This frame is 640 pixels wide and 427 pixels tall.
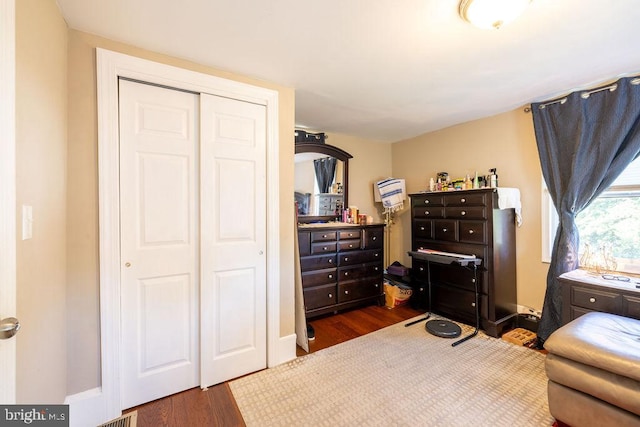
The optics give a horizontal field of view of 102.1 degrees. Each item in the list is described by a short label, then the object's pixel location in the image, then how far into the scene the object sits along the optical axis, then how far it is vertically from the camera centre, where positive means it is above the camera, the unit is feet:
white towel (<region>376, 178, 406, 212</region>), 12.28 +0.97
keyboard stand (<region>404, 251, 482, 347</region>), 8.16 -2.04
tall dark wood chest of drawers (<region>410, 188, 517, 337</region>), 8.32 -1.30
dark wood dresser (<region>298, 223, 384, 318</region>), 9.33 -2.01
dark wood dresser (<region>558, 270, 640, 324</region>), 5.75 -1.97
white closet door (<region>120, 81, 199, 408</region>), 5.38 -0.58
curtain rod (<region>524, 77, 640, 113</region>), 6.40 +3.29
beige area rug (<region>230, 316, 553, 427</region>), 5.15 -4.04
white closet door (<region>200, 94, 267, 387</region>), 6.08 -0.58
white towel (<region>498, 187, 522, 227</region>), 8.28 +0.41
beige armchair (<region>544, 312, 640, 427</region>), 4.08 -2.76
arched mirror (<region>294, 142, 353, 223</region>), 10.76 +1.44
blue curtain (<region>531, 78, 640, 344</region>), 6.56 +1.70
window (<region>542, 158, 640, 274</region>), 6.92 -0.32
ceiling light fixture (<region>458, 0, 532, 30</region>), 4.21 +3.40
